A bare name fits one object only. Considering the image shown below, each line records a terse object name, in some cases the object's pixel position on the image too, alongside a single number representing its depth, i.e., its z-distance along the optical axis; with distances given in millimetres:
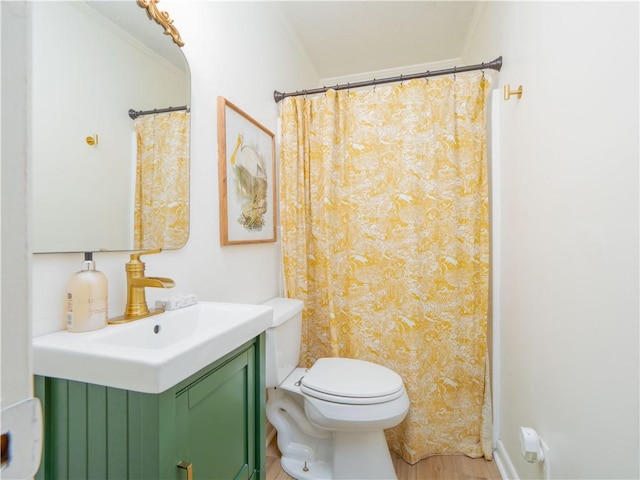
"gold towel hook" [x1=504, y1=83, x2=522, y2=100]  1218
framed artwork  1305
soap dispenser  708
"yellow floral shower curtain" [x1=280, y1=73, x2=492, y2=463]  1529
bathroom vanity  544
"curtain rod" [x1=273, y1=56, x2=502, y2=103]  1475
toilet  1251
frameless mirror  705
